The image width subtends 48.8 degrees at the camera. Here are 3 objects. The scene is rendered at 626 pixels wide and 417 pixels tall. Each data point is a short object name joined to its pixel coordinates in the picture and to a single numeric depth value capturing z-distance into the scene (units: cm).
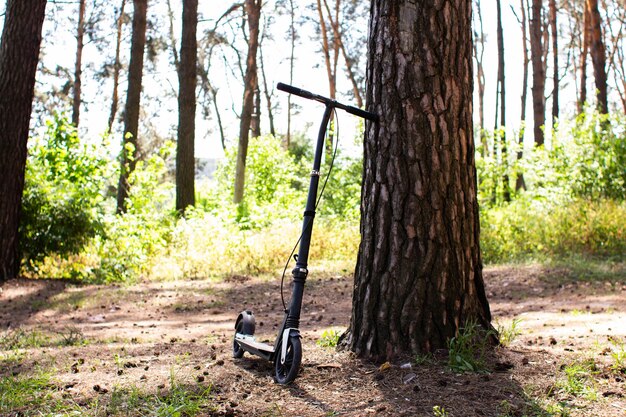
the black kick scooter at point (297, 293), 368
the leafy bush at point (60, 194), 970
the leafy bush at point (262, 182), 1614
